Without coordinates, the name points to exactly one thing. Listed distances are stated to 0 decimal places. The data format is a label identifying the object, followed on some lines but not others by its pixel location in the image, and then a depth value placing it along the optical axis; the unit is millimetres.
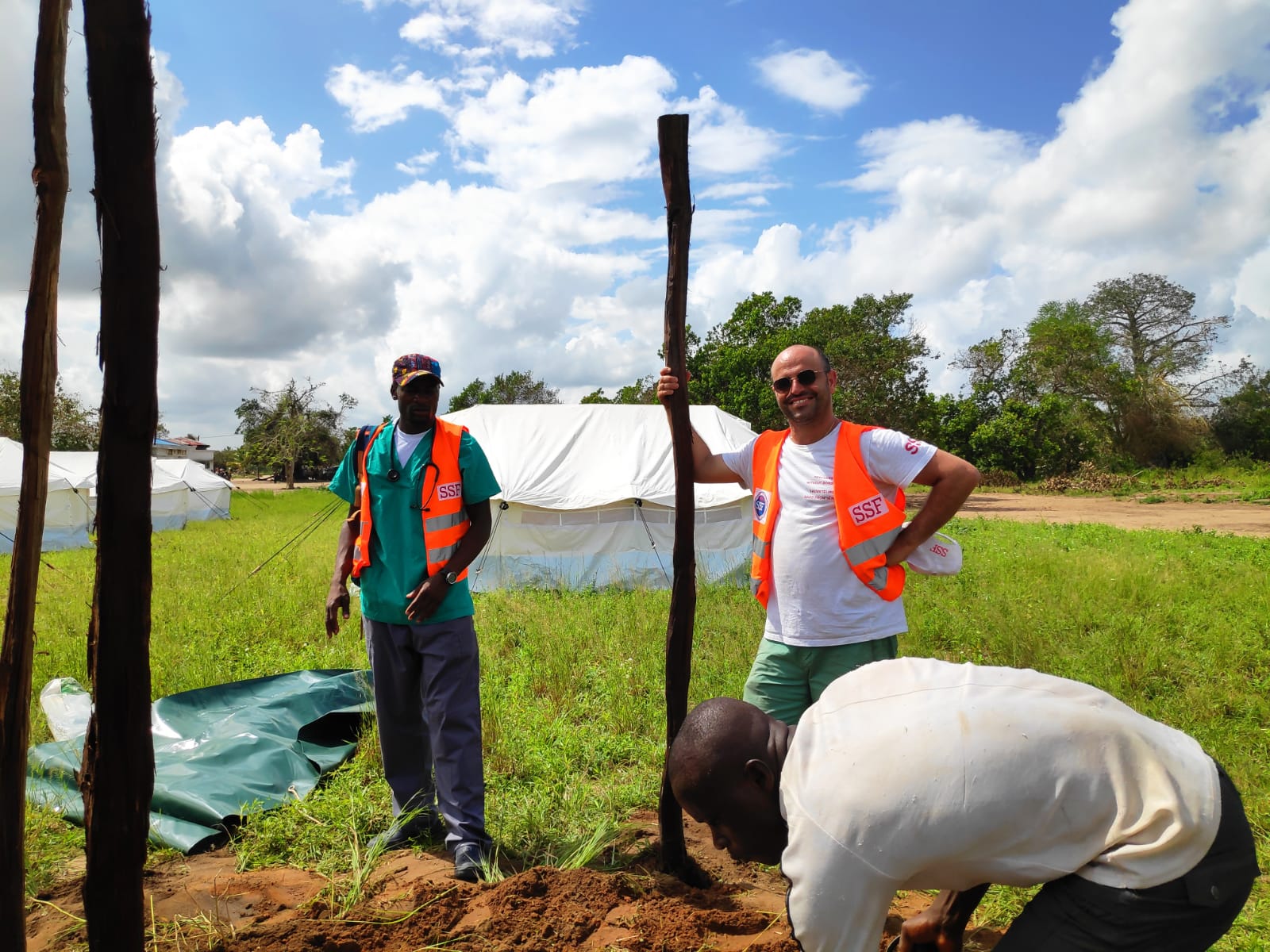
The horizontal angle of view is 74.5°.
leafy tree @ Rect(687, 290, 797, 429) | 22000
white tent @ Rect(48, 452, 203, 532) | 17922
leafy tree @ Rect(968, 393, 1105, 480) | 26266
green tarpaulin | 3533
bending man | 1489
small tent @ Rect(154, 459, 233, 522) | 21219
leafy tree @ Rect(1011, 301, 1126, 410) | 28984
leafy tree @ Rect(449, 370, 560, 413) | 46062
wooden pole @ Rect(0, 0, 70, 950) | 1678
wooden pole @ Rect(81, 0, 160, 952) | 1732
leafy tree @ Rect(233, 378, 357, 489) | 35969
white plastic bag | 4512
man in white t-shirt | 2867
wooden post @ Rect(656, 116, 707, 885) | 3248
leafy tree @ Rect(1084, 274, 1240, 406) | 35938
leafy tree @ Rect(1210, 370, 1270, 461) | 29312
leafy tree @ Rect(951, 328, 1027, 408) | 29312
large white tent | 9805
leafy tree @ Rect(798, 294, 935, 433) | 20828
